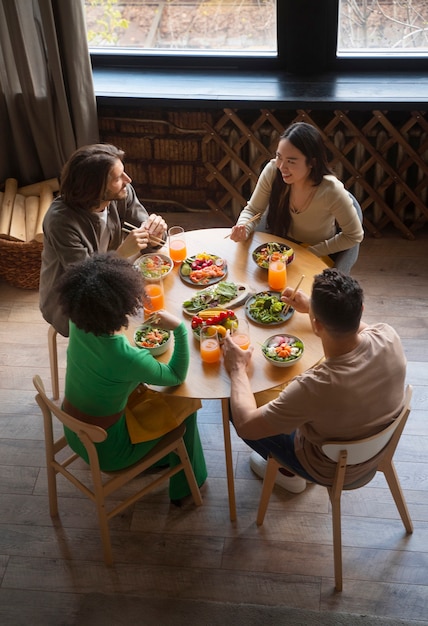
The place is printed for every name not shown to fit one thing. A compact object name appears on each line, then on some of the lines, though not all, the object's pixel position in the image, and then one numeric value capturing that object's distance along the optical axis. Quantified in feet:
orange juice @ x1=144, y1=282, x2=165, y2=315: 8.89
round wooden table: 7.98
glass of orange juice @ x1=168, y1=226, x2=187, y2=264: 9.71
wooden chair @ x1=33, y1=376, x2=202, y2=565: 7.59
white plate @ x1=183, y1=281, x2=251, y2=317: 8.88
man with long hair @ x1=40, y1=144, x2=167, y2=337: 9.10
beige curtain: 12.12
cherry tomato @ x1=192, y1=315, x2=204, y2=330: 8.54
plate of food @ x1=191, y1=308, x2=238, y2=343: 8.50
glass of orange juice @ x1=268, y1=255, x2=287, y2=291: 9.09
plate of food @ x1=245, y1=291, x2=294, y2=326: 8.66
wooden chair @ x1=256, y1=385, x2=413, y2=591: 7.28
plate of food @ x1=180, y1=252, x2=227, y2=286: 9.39
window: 12.84
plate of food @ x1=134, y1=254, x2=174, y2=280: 9.37
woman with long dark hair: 9.55
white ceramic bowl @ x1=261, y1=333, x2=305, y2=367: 8.05
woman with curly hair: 7.24
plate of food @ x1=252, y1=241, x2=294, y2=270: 9.52
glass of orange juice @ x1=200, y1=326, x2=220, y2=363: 8.20
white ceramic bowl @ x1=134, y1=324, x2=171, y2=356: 8.27
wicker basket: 12.30
